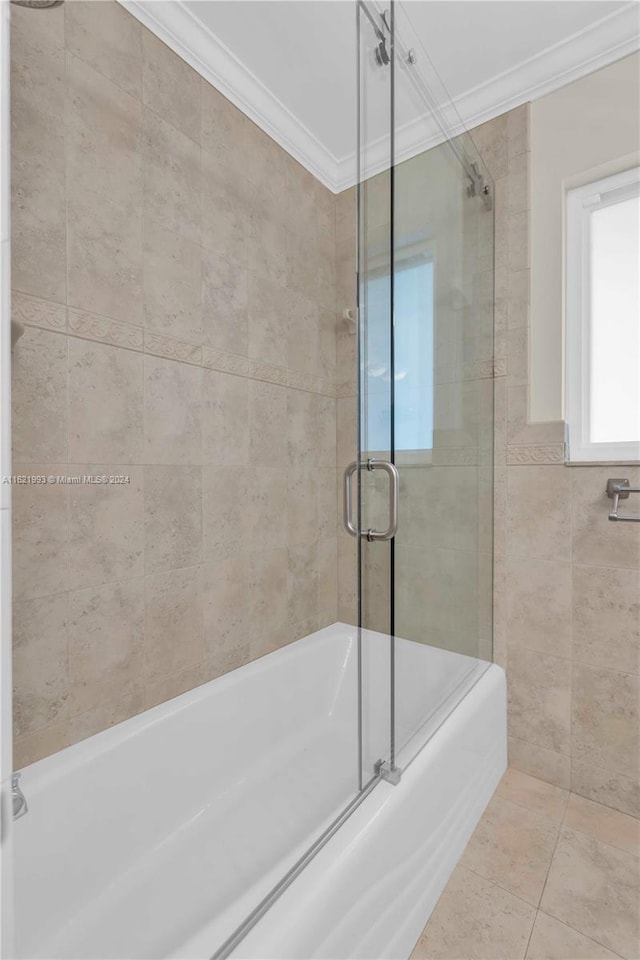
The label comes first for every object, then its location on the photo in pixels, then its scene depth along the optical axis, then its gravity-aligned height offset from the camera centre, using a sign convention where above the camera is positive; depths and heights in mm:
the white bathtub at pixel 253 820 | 908 -872
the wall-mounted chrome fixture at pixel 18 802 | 966 -694
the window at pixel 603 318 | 1587 +565
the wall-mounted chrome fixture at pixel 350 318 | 2074 +736
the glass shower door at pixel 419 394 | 1126 +245
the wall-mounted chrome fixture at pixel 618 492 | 1458 -44
